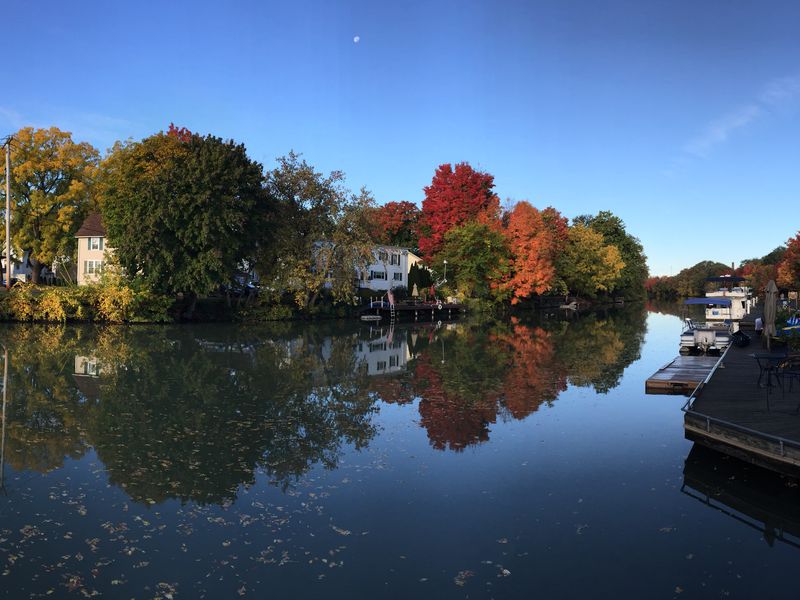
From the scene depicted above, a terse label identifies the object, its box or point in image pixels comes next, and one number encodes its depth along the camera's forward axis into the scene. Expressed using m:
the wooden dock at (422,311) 59.12
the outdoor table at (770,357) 14.33
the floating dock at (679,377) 18.22
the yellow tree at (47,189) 57.66
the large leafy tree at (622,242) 108.56
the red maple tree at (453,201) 80.88
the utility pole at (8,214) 44.46
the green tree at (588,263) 86.00
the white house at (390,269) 68.94
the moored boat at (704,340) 25.48
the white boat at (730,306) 40.22
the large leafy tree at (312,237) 51.41
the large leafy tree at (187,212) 43.19
